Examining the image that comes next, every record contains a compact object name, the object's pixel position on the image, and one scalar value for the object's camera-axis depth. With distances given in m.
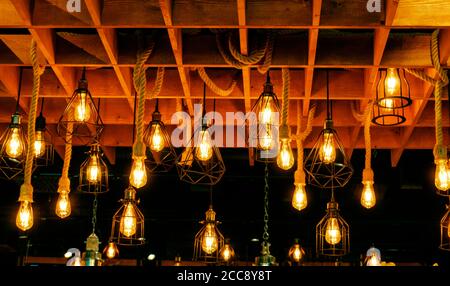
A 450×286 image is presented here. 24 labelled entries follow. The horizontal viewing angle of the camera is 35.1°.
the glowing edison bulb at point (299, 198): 6.47
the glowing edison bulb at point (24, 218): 5.53
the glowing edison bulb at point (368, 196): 6.33
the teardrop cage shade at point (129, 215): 6.18
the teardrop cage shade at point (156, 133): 5.71
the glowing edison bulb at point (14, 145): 5.29
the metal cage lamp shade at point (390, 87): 5.21
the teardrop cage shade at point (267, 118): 5.00
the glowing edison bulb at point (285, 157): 5.67
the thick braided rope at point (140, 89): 4.89
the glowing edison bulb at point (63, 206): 6.55
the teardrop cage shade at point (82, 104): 5.02
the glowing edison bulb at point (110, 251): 9.12
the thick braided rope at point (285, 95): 4.85
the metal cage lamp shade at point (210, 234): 6.98
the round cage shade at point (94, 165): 5.88
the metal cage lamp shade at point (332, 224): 6.52
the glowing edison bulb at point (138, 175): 5.41
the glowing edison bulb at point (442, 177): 5.03
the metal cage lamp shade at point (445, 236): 9.61
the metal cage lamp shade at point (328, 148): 5.45
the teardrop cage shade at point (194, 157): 5.61
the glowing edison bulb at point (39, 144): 6.00
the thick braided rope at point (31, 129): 4.75
